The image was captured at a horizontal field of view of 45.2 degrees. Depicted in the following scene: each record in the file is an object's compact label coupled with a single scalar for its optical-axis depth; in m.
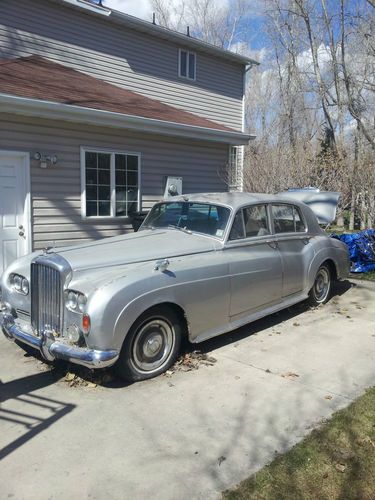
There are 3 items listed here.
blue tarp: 9.12
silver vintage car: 3.83
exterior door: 7.48
